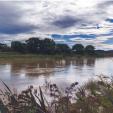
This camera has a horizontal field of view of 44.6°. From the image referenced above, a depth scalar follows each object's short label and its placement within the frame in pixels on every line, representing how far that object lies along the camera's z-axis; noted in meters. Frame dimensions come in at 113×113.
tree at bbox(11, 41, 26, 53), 31.88
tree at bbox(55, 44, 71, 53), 36.16
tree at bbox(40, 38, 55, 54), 33.52
